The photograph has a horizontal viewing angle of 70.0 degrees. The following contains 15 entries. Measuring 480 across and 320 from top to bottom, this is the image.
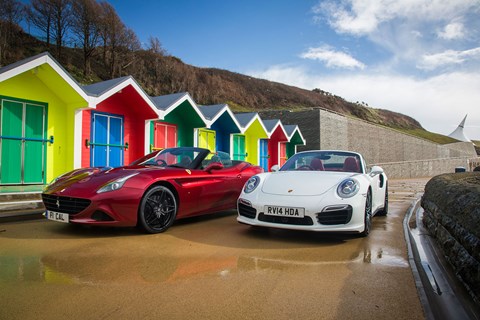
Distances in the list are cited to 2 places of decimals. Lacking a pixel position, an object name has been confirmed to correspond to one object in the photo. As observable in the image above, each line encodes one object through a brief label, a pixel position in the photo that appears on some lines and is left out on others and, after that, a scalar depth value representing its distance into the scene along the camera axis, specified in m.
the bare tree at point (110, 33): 37.50
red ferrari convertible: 4.42
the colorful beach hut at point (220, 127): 14.48
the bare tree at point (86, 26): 35.47
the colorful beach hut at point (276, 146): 20.06
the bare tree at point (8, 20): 30.25
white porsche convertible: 4.29
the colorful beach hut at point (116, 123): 10.47
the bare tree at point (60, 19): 34.06
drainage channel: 2.28
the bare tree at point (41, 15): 32.78
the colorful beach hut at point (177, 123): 12.37
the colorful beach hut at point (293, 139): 21.56
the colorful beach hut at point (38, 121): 8.91
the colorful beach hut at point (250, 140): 17.00
